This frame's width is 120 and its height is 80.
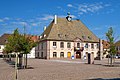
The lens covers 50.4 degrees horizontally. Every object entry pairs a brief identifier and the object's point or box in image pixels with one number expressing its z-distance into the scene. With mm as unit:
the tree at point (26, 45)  15145
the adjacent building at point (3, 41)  48620
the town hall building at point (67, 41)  38040
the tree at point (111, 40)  18363
